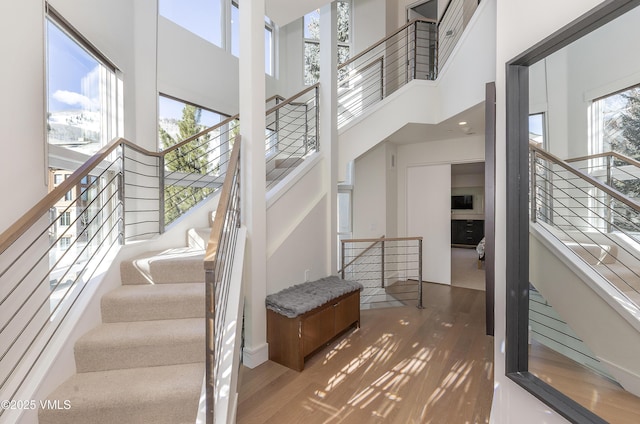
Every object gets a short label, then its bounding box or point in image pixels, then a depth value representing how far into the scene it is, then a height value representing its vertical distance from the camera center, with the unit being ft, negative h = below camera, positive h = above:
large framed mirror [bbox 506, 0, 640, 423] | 3.59 -0.09
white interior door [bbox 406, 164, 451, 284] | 16.65 -0.17
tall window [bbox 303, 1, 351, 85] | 19.42 +11.25
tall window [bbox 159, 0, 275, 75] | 12.84 +9.60
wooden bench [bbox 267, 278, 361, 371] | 8.00 -3.52
